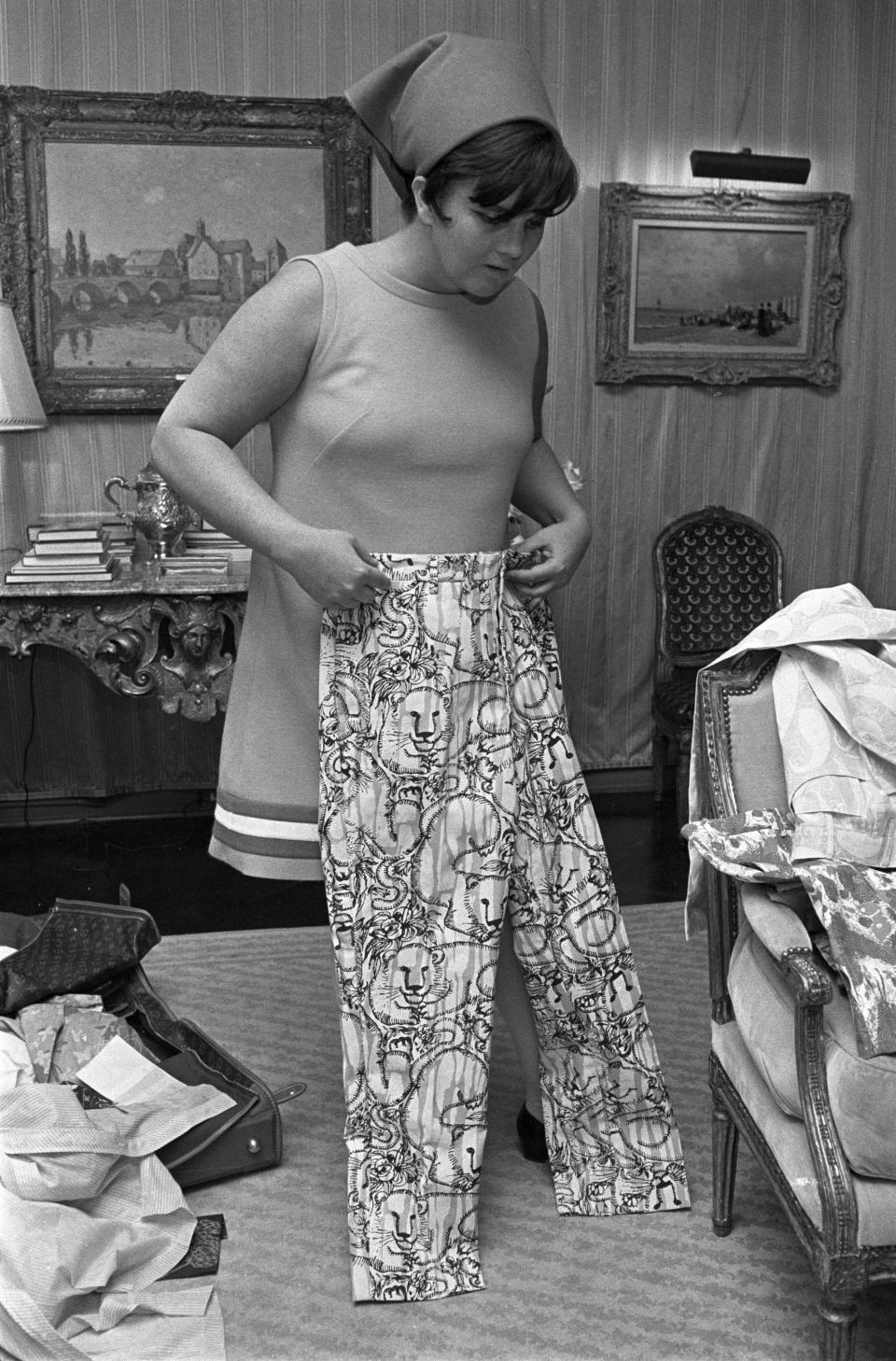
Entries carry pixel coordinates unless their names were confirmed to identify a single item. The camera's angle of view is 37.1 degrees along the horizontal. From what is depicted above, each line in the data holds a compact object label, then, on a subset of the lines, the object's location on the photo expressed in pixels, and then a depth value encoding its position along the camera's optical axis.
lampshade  4.36
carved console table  4.20
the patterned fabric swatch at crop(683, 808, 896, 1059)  1.97
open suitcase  2.66
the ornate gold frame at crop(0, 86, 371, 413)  4.69
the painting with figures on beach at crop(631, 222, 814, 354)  5.21
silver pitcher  4.48
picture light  5.06
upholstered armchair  1.93
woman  2.17
